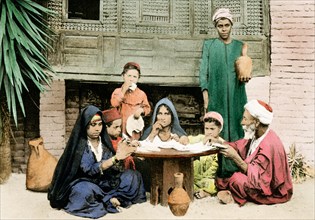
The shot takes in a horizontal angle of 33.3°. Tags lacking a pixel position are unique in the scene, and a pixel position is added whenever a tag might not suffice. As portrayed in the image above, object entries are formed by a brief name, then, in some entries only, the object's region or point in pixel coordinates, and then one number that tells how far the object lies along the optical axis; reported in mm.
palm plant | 5594
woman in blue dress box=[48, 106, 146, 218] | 5367
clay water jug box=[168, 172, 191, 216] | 5344
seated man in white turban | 5648
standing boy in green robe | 5863
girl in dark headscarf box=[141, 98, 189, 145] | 5730
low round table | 5426
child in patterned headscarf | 5787
